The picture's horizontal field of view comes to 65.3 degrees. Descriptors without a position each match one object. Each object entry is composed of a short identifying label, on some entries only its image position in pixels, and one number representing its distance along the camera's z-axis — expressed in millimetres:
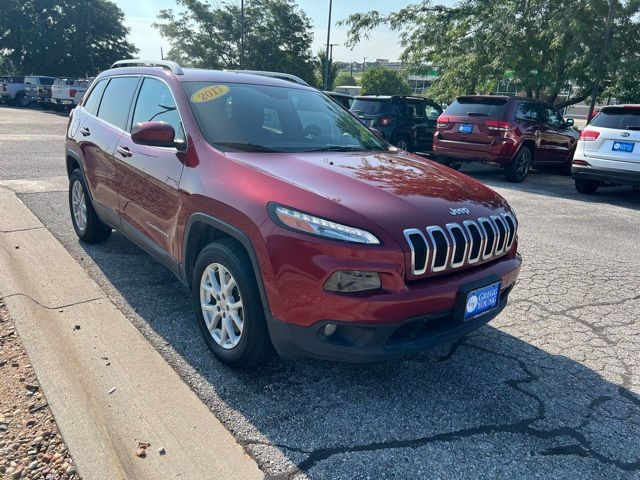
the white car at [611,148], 8039
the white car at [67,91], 24453
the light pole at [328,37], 29177
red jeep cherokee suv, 2346
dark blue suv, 12000
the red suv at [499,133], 9820
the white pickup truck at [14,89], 29094
